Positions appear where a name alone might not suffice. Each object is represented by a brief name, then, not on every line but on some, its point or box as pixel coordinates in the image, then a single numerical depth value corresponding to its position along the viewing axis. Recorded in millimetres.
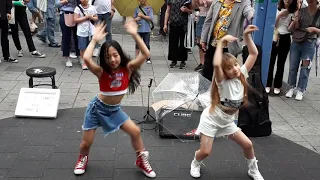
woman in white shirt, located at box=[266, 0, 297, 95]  6691
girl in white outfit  3484
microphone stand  5216
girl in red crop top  3467
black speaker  4746
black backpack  4809
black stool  5266
